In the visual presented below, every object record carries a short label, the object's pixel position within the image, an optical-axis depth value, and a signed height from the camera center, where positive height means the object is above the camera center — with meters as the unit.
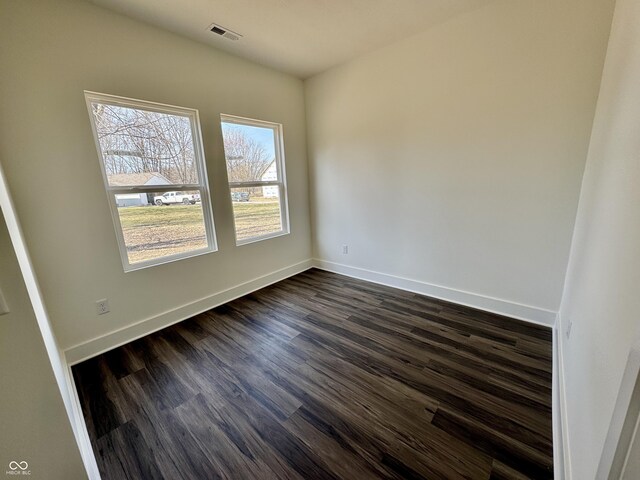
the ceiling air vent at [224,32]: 2.31 +1.43
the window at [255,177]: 3.03 +0.11
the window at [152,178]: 2.16 +0.12
